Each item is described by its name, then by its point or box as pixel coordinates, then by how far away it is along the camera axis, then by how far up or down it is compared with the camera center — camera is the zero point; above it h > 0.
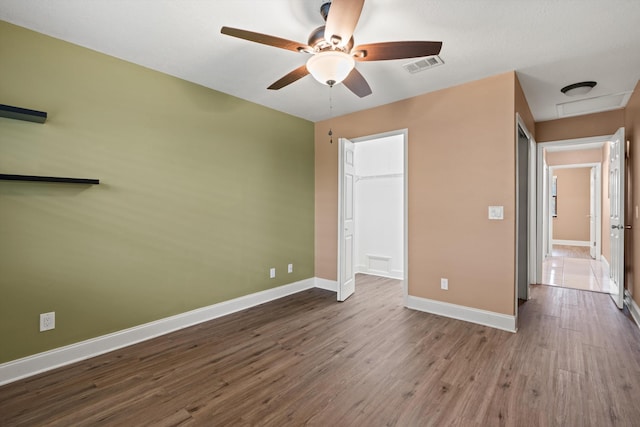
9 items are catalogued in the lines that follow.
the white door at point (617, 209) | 3.61 +0.04
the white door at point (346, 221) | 3.96 -0.12
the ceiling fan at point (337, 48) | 1.73 +1.02
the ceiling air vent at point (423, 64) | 2.73 +1.40
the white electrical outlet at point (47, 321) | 2.29 -0.84
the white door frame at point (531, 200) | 3.93 +0.16
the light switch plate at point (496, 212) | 3.03 +0.00
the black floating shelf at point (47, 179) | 2.07 +0.25
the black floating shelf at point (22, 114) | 2.03 +0.70
